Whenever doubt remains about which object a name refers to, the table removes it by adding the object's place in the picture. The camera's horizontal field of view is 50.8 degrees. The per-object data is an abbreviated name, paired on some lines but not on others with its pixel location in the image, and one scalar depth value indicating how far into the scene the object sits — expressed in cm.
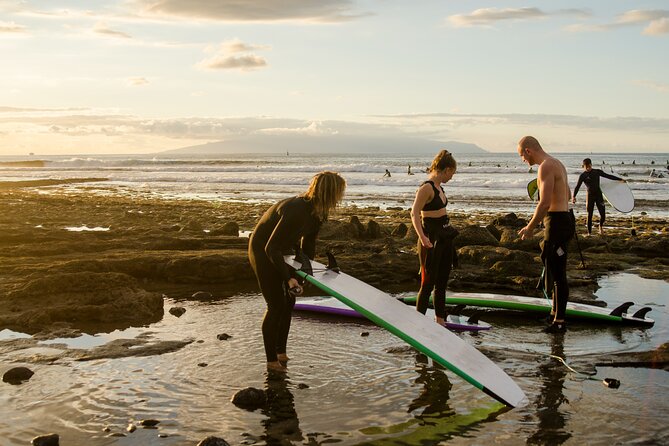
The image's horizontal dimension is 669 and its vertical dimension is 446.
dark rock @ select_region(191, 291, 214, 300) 1025
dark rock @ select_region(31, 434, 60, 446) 482
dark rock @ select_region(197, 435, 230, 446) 468
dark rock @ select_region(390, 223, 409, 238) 1722
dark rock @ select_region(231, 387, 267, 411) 567
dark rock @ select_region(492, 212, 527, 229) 1882
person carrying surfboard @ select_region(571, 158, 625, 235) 1767
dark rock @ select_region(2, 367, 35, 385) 628
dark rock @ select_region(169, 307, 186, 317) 908
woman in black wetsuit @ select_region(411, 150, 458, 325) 765
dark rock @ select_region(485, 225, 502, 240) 1658
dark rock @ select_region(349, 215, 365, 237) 1645
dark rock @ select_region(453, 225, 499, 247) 1478
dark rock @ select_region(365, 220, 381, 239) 1658
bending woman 632
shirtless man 799
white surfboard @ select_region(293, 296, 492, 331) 844
